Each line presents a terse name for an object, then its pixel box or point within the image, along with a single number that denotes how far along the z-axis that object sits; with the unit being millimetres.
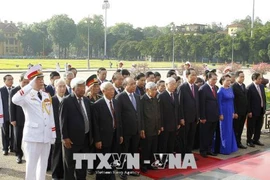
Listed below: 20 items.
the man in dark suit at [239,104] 7121
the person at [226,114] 6688
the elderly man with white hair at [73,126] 4324
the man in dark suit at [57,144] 4805
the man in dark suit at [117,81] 5836
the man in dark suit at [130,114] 5055
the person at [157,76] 7385
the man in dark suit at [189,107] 6125
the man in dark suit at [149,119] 5312
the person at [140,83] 6152
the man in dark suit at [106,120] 4637
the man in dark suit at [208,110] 6457
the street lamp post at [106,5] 42850
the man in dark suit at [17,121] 5715
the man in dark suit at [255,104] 7344
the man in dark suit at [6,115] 6309
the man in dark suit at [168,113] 5680
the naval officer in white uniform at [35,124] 4059
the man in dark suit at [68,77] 6076
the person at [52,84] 6191
